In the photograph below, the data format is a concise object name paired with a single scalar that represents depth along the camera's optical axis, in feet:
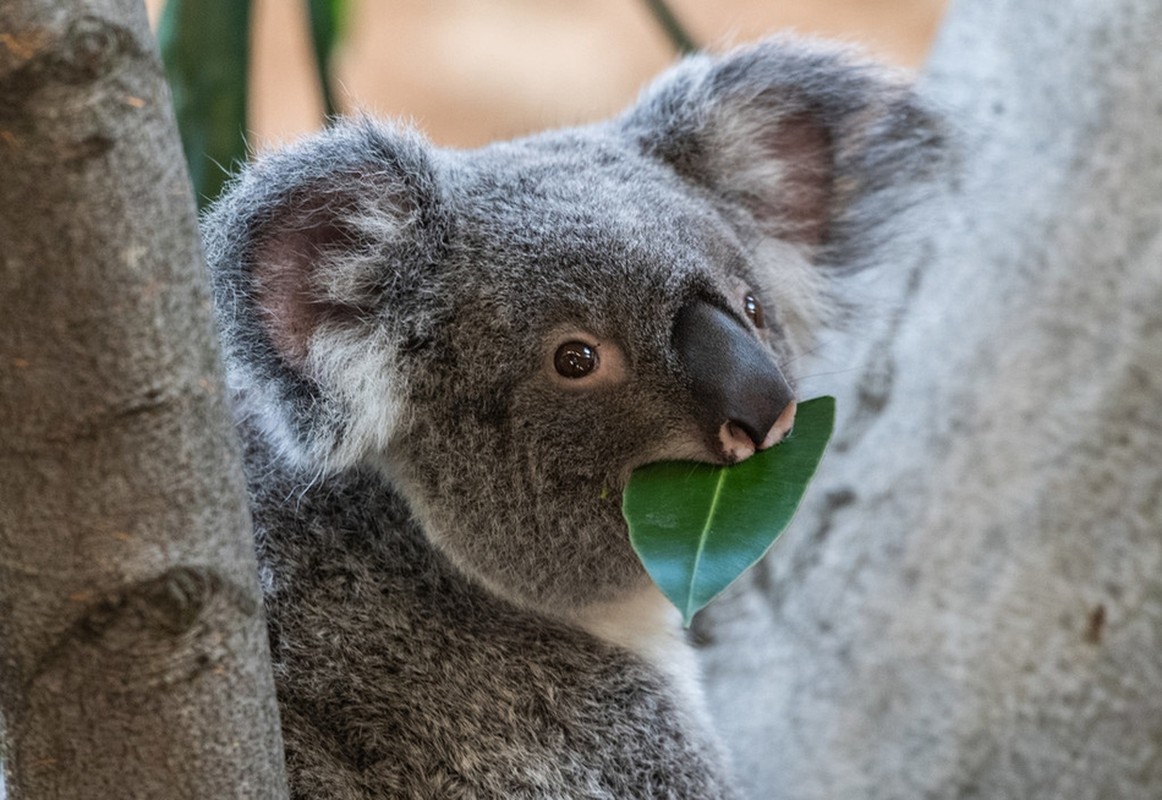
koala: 11.44
